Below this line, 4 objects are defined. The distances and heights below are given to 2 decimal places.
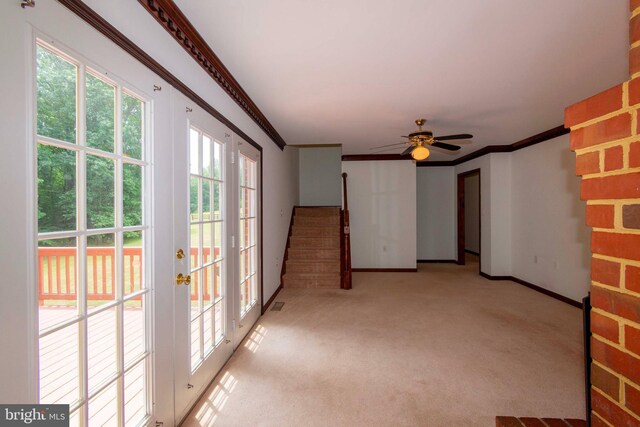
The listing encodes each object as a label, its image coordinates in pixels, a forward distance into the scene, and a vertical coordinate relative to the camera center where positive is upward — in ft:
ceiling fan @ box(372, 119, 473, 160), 12.23 +2.97
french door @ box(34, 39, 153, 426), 3.38 -0.34
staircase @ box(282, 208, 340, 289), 16.67 -2.16
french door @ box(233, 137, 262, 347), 9.43 -0.89
